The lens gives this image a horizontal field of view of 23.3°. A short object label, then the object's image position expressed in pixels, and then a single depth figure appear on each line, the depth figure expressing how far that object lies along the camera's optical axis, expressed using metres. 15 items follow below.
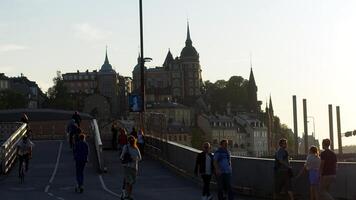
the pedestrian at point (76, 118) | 36.72
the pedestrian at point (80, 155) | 23.39
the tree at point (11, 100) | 163.62
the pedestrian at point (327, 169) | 17.89
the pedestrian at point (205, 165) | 20.59
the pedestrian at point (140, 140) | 35.31
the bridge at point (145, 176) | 21.62
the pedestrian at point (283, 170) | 19.53
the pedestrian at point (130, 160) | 20.61
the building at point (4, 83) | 189.23
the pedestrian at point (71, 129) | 34.58
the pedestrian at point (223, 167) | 20.05
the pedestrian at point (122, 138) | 33.56
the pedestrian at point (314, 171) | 18.39
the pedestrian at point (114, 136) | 41.06
